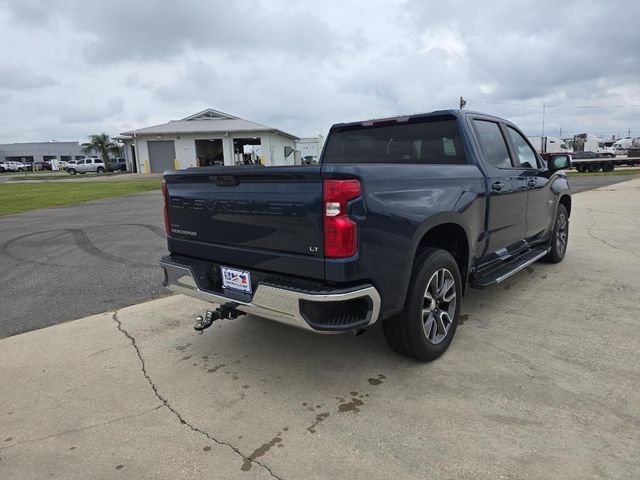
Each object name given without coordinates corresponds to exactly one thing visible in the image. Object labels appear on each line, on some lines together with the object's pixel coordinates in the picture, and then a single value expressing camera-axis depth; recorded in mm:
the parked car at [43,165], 69362
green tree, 53562
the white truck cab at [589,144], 50716
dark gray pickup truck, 2676
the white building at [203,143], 37406
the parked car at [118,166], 51969
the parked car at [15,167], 63000
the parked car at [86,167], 50469
